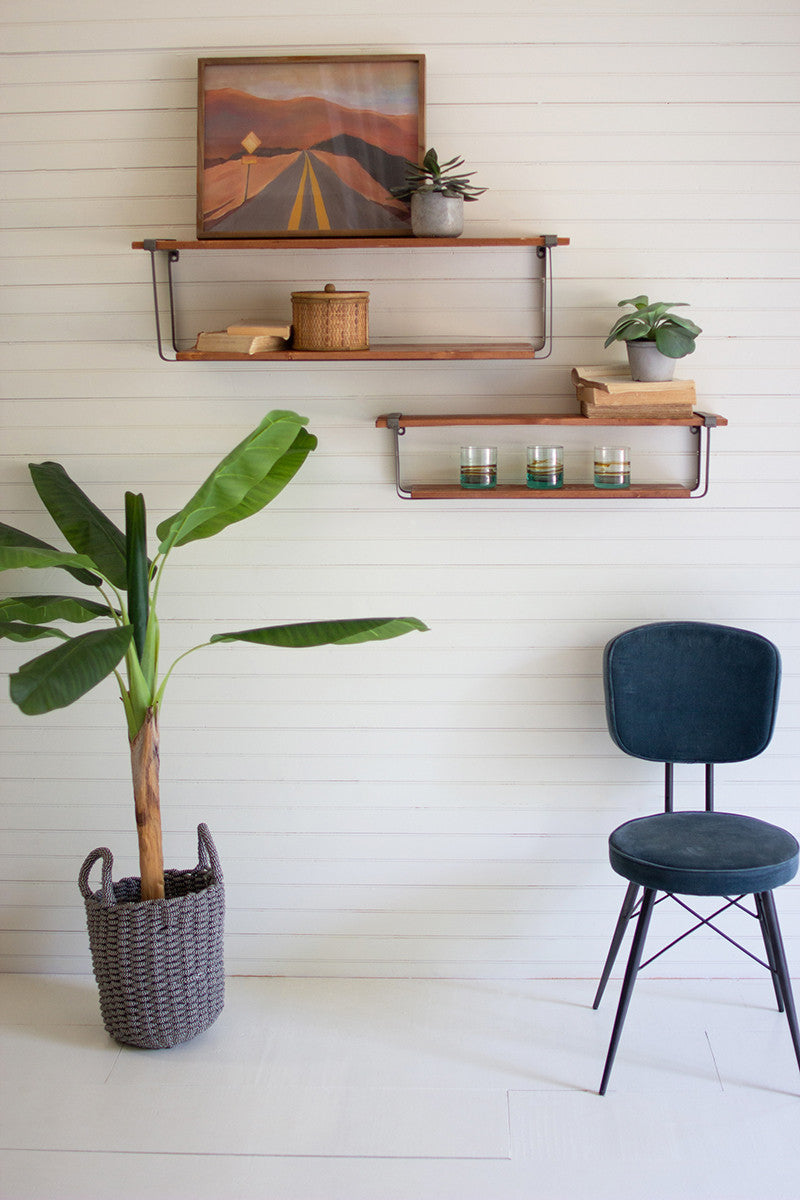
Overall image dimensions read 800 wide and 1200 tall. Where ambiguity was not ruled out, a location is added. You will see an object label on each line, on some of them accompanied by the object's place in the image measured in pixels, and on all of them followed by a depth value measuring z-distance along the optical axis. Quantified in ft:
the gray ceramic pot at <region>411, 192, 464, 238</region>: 8.34
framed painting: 8.69
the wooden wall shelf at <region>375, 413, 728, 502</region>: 8.69
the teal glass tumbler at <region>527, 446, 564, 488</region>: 8.77
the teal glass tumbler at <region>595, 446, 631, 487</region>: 8.69
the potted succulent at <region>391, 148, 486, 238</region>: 8.34
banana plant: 7.91
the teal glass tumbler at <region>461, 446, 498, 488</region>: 8.83
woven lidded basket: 8.45
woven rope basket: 8.60
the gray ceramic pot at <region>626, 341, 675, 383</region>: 8.51
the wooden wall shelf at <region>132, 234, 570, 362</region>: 8.44
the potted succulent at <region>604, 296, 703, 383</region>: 8.27
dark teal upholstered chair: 8.94
